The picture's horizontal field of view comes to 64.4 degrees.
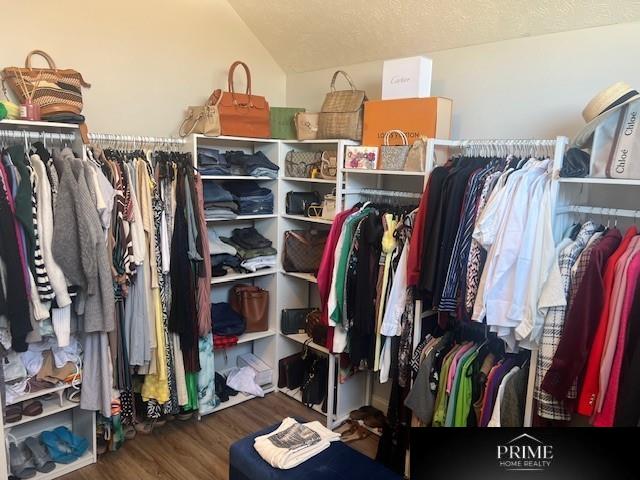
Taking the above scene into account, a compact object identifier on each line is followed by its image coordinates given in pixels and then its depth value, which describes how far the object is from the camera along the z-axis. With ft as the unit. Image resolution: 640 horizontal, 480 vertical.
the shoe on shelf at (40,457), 8.47
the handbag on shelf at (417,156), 8.22
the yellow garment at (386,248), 8.60
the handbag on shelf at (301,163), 10.57
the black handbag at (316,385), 10.85
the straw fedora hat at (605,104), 6.09
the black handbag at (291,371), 11.54
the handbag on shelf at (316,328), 10.54
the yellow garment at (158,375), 9.00
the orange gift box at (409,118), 8.33
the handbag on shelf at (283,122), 10.96
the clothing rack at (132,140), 8.79
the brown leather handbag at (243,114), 9.80
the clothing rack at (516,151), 6.67
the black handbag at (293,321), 11.39
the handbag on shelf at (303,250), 10.90
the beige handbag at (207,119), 9.56
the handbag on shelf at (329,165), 9.93
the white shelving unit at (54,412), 7.86
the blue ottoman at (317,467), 6.23
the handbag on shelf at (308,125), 10.25
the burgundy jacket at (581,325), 6.15
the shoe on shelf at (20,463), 8.26
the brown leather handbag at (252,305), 11.17
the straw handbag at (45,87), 7.83
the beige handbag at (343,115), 9.52
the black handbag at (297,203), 11.09
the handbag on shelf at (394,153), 8.59
